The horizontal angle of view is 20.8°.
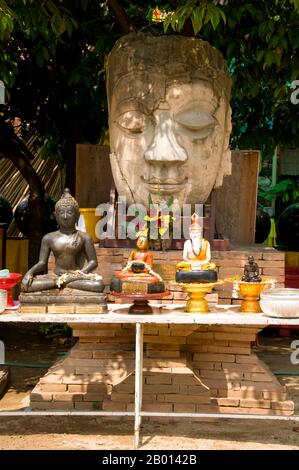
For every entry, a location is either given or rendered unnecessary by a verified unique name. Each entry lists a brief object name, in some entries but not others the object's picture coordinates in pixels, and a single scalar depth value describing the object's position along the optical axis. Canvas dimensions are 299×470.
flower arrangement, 6.02
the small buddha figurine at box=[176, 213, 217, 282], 5.28
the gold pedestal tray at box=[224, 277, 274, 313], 5.36
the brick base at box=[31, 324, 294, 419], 5.88
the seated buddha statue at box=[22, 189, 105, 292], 5.30
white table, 5.03
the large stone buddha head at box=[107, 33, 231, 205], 6.27
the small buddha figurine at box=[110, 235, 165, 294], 5.26
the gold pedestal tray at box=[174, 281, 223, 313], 5.27
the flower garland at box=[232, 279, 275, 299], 5.41
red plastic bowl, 5.46
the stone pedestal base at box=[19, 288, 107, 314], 5.21
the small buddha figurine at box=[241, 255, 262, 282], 5.39
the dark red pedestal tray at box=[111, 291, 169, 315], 5.21
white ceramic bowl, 5.06
